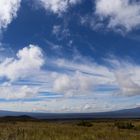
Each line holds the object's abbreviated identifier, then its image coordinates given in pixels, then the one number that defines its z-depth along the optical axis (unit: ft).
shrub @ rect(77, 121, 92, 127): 63.08
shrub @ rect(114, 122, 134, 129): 55.74
